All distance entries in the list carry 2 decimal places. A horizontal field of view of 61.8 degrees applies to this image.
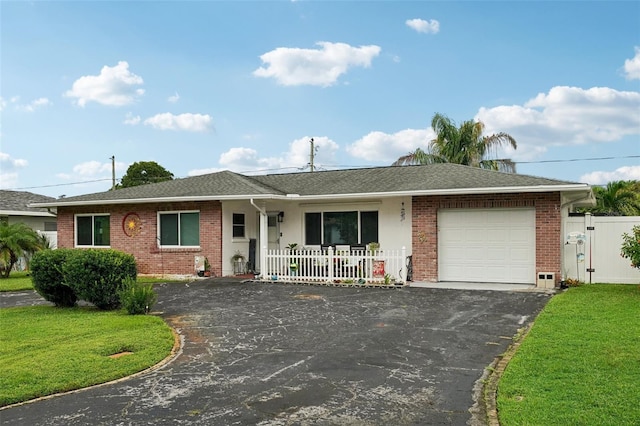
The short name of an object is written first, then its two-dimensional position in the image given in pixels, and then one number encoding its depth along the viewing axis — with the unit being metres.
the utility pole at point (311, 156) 39.65
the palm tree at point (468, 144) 29.84
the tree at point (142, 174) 48.34
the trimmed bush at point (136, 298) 9.91
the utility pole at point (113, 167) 43.74
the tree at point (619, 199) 20.61
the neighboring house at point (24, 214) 24.00
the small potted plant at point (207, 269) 16.41
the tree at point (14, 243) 18.00
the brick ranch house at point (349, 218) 13.62
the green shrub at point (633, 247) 11.73
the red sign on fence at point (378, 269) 14.44
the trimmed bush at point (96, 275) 10.20
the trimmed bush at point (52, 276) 10.62
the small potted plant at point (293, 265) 15.05
